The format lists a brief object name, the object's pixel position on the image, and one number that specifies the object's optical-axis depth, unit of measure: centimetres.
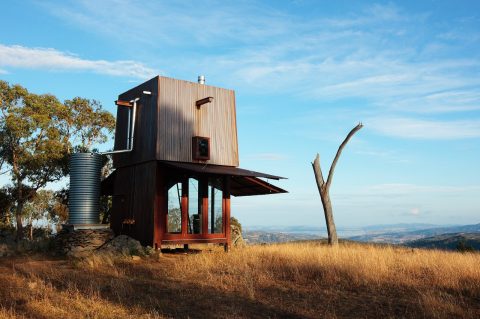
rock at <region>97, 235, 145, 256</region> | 1618
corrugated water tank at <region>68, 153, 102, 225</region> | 1858
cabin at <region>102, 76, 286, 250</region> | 1773
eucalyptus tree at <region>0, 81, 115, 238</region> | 2548
